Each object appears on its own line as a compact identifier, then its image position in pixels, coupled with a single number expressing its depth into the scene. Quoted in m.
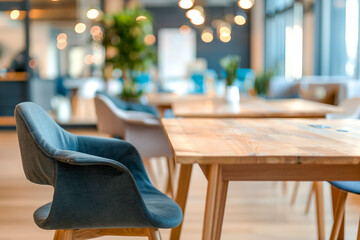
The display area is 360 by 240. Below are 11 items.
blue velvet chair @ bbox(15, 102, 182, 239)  1.65
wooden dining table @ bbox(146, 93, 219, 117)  4.55
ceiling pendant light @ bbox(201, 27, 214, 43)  16.09
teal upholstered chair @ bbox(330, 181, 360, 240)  2.37
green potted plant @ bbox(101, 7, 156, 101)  7.29
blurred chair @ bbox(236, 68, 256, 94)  12.70
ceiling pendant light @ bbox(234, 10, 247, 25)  10.04
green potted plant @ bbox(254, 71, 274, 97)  10.36
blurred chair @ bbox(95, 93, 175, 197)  3.51
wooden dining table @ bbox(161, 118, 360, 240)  1.46
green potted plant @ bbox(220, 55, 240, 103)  4.39
